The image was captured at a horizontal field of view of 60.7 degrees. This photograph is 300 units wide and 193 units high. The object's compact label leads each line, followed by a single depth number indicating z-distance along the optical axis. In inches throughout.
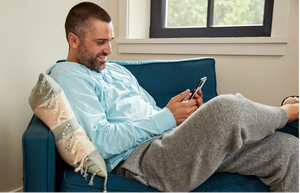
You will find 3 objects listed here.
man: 35.2
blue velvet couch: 34.6
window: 77.9
